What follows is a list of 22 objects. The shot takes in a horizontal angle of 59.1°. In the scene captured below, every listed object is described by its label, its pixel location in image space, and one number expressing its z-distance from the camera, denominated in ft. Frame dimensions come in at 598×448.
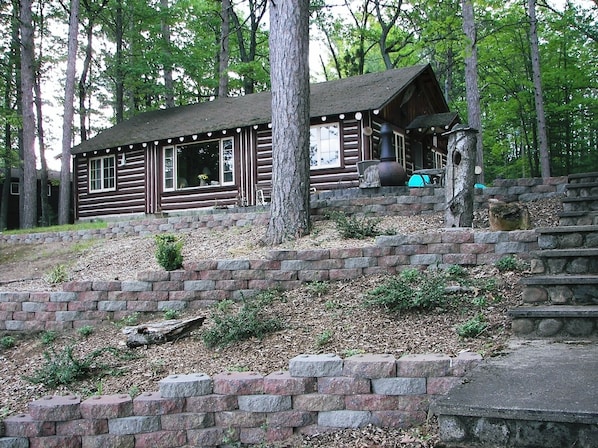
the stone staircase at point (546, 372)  7.41
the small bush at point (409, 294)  14.78
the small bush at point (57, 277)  25.91
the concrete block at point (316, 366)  11.87
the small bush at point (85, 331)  19.66
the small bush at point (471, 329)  12.91
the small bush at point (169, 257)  21.01
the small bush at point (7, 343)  20.42
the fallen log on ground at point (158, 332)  16.81
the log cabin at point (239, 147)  46.98
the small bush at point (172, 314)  19.20
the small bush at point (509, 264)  16.87
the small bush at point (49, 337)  19.99
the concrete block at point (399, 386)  11.18
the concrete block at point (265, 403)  12.07
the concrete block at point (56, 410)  12.66
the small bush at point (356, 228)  22.89
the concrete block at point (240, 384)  12.23
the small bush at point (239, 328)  15.35
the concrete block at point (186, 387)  12.48
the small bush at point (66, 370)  14.78
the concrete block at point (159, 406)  12.51
